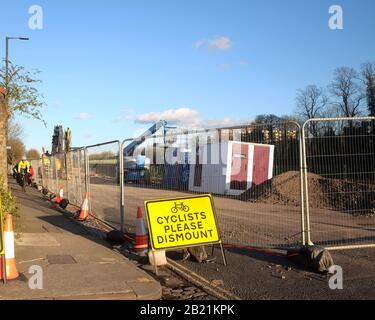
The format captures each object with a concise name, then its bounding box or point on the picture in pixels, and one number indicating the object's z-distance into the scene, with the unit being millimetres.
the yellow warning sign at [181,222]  7773
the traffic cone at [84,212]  13242
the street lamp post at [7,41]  27250
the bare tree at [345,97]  73688
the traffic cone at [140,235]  8849
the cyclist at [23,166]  24109
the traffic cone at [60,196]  18259
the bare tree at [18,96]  16469
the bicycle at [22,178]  23734
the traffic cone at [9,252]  6559
